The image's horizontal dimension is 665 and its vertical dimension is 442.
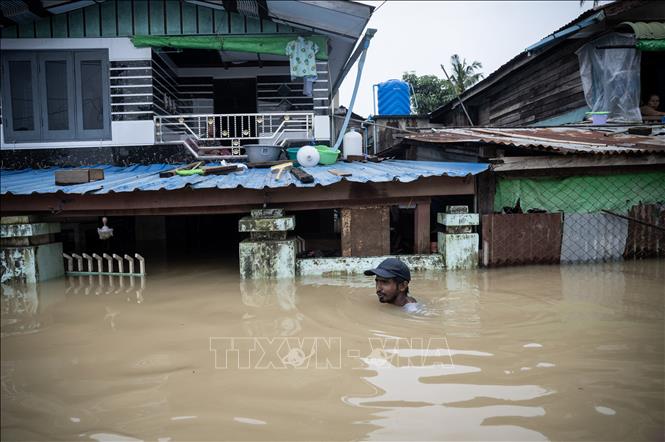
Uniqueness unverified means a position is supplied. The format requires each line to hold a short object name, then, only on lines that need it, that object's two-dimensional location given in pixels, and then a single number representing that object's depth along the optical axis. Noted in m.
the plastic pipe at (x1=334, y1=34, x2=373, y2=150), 9.61
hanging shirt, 9.98
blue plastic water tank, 18.34
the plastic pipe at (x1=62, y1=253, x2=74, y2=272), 7.77
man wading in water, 5.20
